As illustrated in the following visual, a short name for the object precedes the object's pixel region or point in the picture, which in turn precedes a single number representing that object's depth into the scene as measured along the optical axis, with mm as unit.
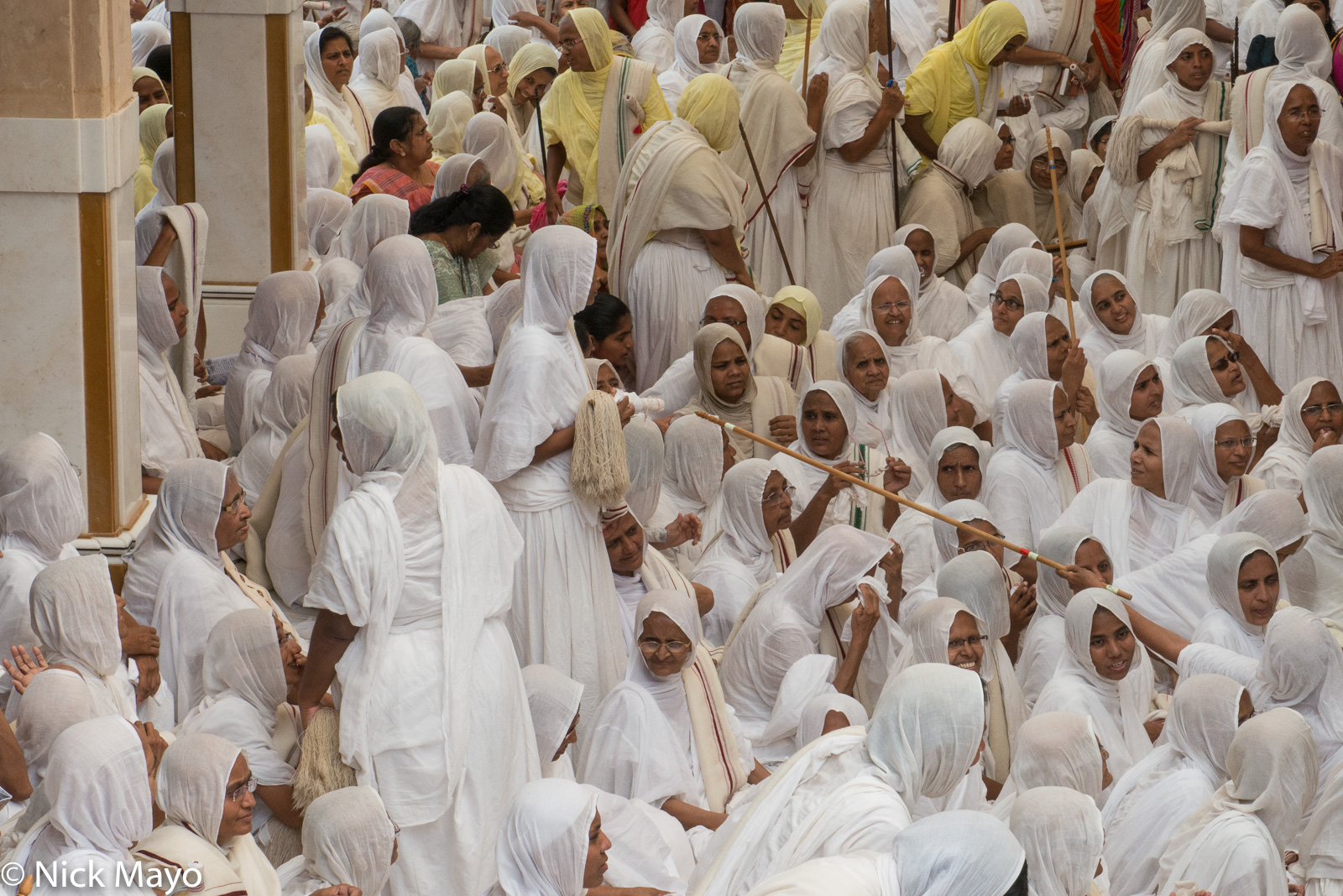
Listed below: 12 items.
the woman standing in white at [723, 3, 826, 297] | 18422
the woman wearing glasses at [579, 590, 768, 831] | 10523
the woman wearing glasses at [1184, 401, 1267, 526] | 13664
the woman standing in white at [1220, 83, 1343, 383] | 16656
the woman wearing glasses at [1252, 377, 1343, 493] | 14453
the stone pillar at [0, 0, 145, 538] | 10336
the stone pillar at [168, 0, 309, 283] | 15742
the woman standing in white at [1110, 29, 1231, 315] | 18094
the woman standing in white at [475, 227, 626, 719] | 11187
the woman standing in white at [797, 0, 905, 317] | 18656
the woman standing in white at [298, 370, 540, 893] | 8734
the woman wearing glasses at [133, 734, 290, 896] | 8094
